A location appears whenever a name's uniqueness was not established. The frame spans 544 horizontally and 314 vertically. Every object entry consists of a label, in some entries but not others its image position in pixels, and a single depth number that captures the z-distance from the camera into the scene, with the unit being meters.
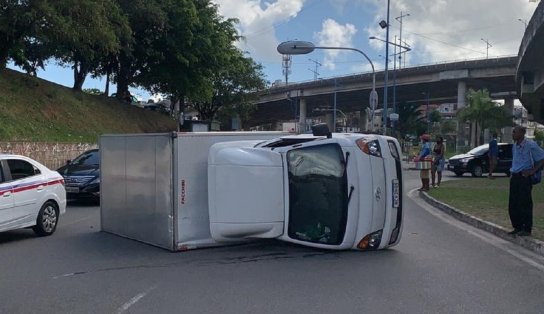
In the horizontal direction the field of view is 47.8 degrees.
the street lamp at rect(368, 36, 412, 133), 55.28
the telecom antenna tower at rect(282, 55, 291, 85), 114.61
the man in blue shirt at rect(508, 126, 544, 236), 9.69
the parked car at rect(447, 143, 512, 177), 30.19
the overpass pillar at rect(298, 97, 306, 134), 86.39
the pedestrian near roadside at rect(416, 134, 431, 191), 19.03
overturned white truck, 8.24
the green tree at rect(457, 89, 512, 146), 58.22
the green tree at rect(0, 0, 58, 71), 24.91
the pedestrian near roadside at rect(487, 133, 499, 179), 23.69
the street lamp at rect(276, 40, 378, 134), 25.17
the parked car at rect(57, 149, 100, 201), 15.64
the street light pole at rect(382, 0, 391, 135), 41.43
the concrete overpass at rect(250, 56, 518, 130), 60.41
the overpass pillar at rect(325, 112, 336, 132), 103.97
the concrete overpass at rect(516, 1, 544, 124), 21.09
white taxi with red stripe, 9.90
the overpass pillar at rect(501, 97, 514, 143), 41.06
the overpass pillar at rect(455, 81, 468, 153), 63.88
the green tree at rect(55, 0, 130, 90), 26.16
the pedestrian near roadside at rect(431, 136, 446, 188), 20.62
